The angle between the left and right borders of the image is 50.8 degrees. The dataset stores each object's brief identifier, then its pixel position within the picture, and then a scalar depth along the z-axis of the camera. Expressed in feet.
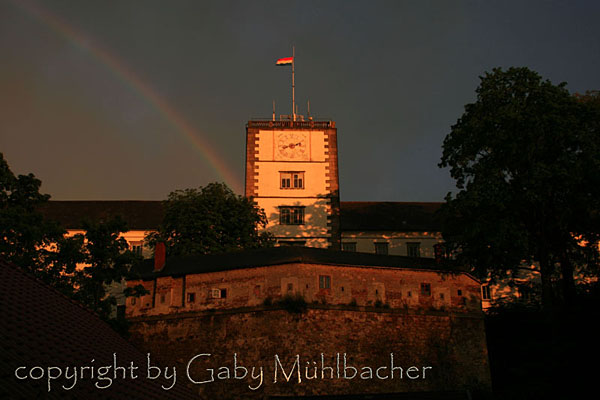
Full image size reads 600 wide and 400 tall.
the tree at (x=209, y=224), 145.69
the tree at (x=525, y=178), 108.68
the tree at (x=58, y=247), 105.60
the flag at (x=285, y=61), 188.70
